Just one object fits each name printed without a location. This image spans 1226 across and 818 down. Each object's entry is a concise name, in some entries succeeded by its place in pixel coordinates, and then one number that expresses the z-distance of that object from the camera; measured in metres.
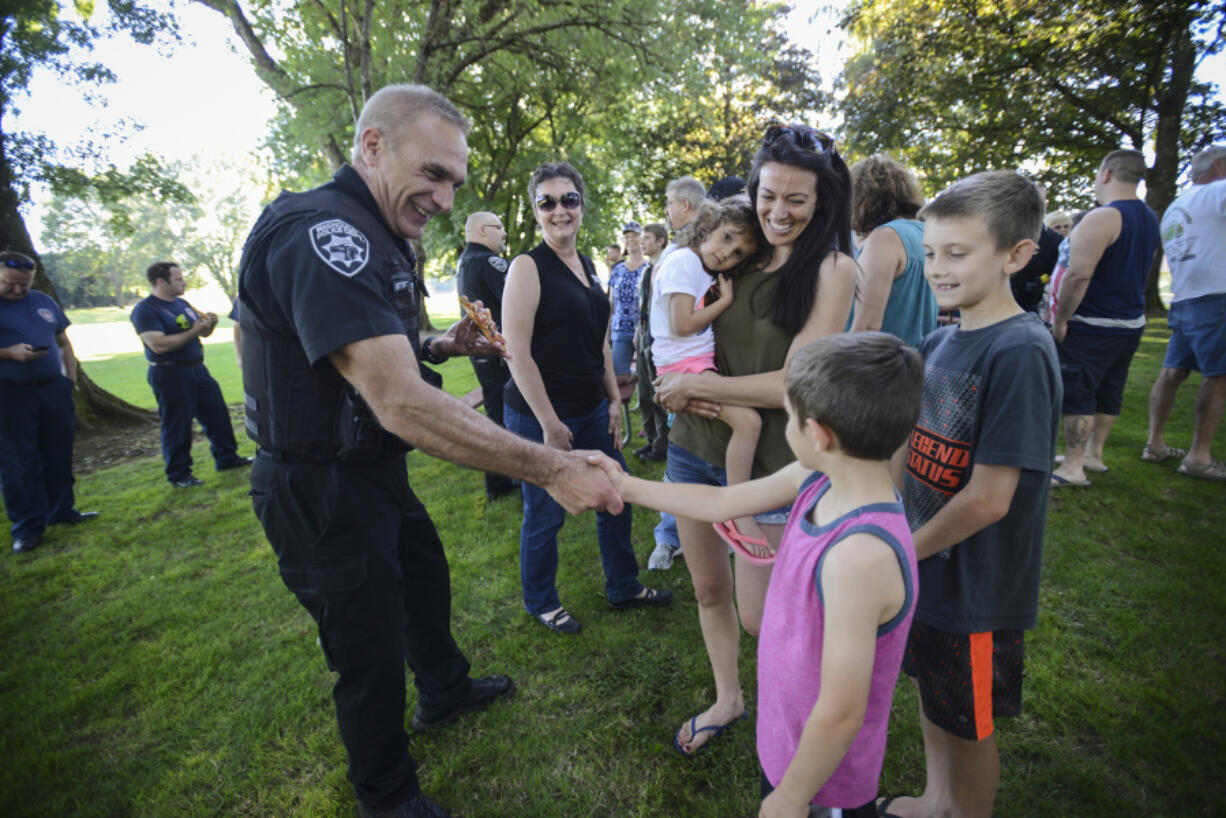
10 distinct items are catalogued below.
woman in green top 1.98
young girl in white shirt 2.12
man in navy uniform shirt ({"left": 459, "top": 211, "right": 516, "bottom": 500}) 4.41
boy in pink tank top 1.17
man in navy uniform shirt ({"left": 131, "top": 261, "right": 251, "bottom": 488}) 6.23
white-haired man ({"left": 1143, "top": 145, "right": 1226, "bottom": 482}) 4.54
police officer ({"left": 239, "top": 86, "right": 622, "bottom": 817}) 1.64
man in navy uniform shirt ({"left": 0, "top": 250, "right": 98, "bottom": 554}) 4.99
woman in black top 2.96
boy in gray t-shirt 1.50
